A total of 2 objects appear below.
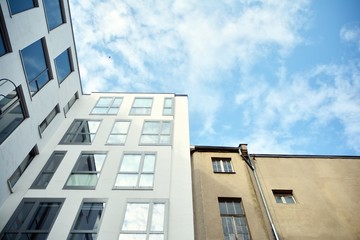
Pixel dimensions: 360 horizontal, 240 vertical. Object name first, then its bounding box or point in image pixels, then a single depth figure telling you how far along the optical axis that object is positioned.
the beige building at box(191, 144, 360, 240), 11.39
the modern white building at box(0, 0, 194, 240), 10.02
